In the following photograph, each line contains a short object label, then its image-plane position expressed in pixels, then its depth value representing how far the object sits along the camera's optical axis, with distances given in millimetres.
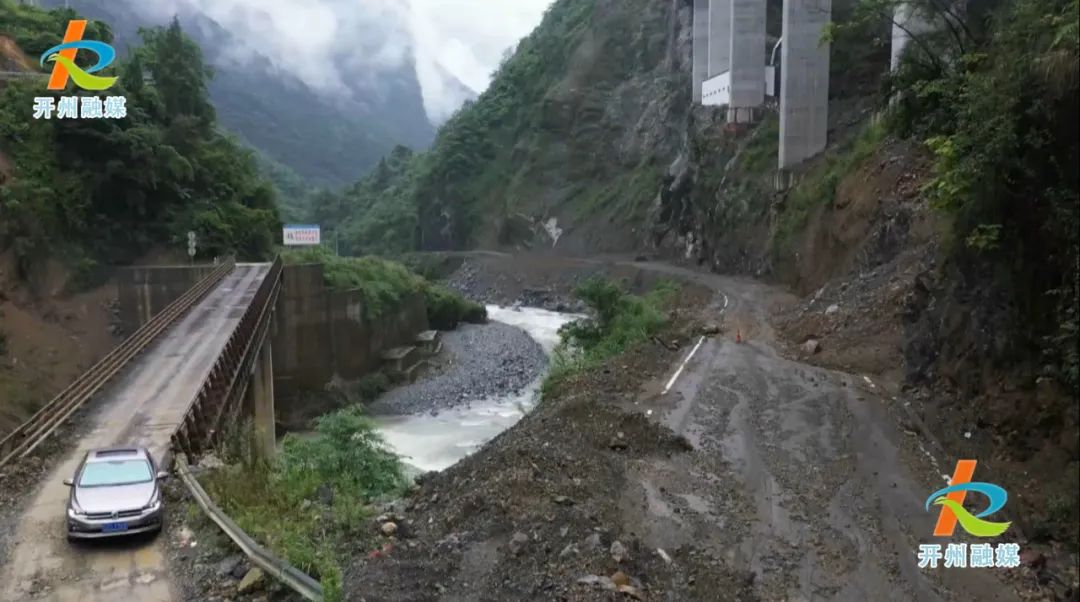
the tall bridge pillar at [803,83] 39969
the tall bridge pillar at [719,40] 54188
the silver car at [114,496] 12156
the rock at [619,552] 9938
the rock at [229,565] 11005
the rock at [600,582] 9102
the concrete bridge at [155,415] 11305
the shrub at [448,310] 57625
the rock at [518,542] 10227
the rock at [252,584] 10234
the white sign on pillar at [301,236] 46875
